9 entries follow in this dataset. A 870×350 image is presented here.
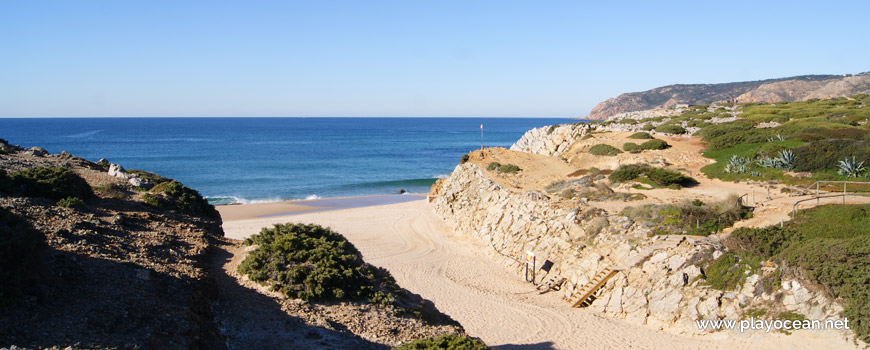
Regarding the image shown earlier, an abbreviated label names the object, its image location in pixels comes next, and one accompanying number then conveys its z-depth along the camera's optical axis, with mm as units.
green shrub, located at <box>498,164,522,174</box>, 29078
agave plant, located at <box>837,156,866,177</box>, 21328
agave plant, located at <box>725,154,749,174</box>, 24625
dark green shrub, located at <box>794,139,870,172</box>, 22750
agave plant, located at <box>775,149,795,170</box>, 23431
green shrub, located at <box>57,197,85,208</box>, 11047
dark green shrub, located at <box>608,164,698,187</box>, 23517
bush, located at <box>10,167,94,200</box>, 11680
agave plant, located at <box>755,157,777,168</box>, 24172
